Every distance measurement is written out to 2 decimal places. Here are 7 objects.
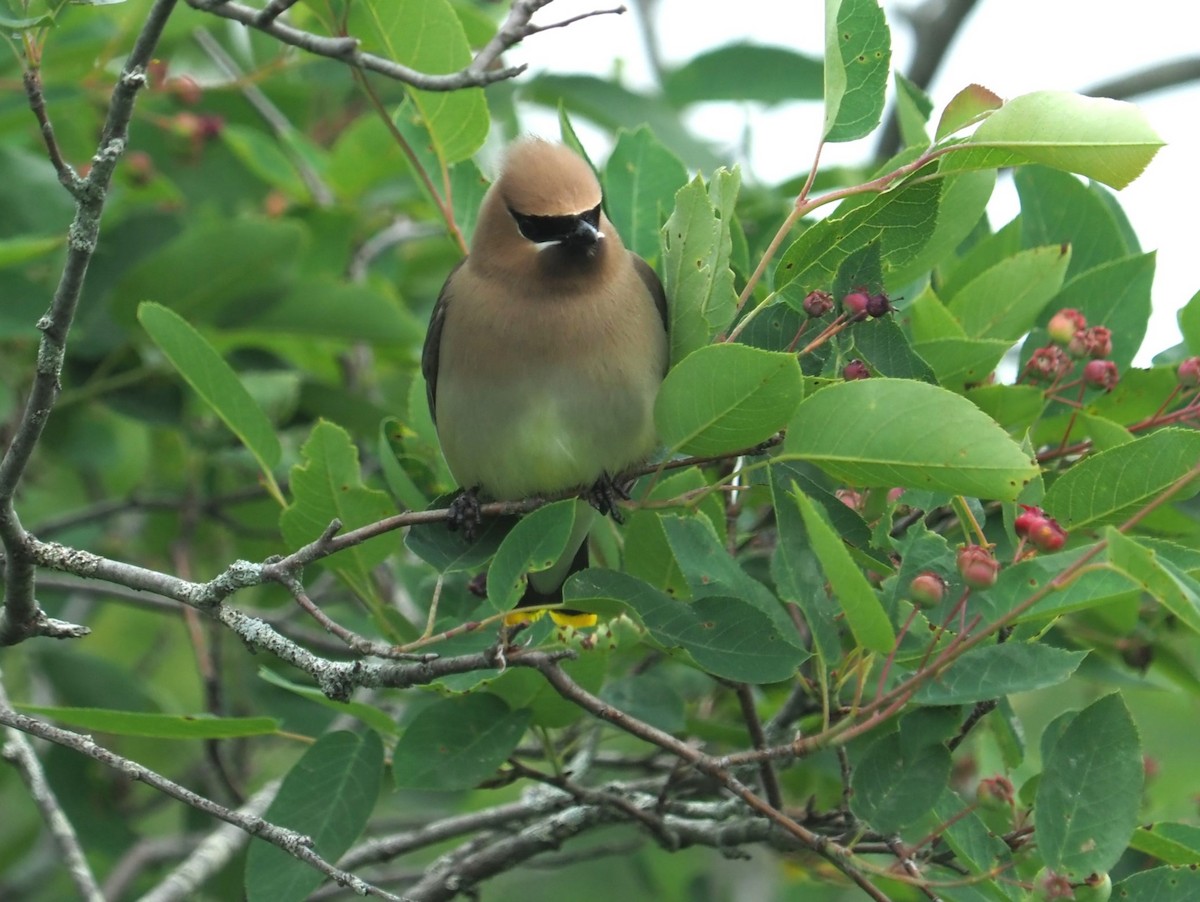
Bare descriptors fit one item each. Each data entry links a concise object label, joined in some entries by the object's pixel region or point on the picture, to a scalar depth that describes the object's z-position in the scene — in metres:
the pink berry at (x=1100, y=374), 5.77
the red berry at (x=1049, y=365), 5.77
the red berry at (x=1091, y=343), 5.79
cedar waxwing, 6.64
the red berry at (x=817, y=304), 5.09
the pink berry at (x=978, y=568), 4.47
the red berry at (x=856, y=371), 5.19
